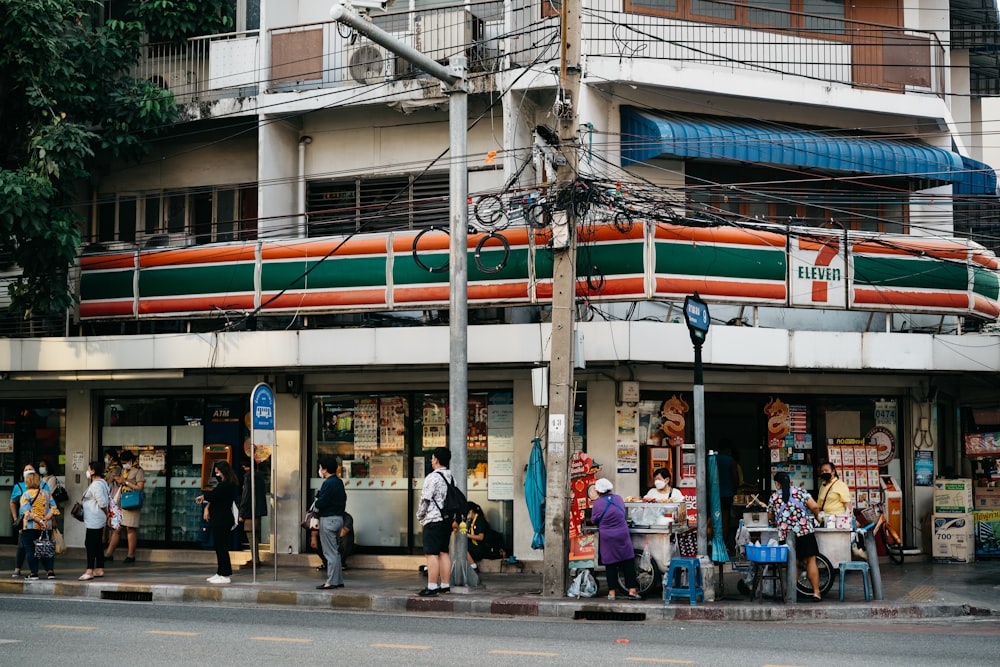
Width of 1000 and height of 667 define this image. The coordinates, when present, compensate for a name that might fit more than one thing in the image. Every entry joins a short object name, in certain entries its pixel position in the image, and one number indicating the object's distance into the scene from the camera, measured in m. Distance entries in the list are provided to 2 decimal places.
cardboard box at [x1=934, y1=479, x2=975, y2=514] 20.56
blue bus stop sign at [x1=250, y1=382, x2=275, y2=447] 17.39
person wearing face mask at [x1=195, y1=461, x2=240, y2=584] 17.73
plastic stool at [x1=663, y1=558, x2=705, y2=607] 15.10
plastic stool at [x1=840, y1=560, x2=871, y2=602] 15.41
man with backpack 15.95
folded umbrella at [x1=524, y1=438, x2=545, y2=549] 17.81
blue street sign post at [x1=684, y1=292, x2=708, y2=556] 15.62
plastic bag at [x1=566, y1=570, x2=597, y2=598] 15.90
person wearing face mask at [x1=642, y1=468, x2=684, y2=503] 16.59
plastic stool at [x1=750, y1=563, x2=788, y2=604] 15.46
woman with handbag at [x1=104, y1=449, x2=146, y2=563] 21.30
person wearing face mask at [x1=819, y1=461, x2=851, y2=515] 15.95
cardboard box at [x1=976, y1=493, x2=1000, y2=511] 22.28
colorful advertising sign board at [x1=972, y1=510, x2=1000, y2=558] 21.69
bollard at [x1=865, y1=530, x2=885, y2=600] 15.56
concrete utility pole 15.76
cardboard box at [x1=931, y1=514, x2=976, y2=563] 20.58
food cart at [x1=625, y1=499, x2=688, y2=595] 15.98
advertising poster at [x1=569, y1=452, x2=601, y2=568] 16.97
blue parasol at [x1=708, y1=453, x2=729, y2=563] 15.81
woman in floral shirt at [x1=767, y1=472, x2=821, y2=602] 15.34
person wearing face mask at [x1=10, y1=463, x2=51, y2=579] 18.23
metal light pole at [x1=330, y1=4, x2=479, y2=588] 16.73
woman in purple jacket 15.49
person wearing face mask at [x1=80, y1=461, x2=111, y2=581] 18.05
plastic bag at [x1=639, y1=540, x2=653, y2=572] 15.95
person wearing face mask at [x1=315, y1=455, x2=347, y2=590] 17.11
